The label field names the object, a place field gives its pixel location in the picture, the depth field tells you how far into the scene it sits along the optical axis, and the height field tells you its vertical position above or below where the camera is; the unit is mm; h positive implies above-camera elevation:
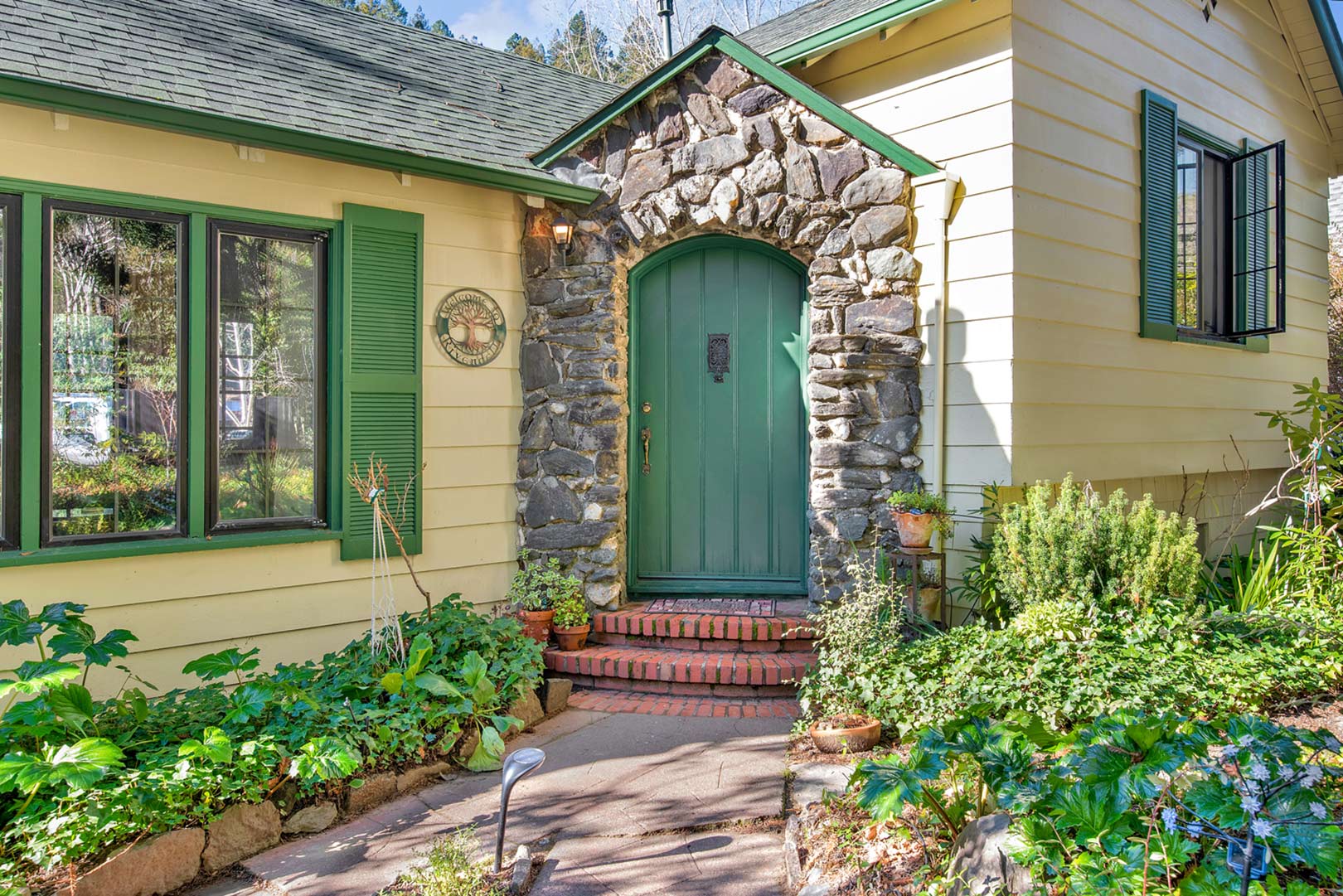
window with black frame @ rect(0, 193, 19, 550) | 3865 +362
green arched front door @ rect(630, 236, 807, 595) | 5320 +163
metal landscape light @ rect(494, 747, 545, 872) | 2568 -943
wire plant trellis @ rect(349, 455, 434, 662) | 4250 -503
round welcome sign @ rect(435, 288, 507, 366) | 5148 +719
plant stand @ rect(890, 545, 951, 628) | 4418 -618
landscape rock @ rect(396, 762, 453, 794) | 3539 -1350
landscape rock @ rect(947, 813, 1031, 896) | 2183 -1068
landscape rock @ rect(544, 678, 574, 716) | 4449 -1264
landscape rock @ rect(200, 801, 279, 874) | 2953 -1331
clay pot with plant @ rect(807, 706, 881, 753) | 3570 -1172
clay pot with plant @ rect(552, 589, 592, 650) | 4965 -1000
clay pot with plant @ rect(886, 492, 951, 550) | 4402 -355
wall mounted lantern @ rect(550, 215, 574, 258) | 5230 +1290
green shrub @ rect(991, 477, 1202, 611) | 3959 -499
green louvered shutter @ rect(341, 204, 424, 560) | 4793 +532
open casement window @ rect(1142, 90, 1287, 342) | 5508 +1467
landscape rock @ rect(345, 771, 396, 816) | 3344 -1340
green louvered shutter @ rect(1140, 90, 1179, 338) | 5410 +1439
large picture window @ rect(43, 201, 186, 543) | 4027 +356
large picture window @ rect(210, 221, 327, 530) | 4469 +382
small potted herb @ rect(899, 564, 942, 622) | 4595 -798
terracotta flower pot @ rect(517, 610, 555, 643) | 4965 -995
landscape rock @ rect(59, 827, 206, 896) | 2660 -1316
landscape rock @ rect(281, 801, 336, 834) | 3184 -1359
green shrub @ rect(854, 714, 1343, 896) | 1919 -864
